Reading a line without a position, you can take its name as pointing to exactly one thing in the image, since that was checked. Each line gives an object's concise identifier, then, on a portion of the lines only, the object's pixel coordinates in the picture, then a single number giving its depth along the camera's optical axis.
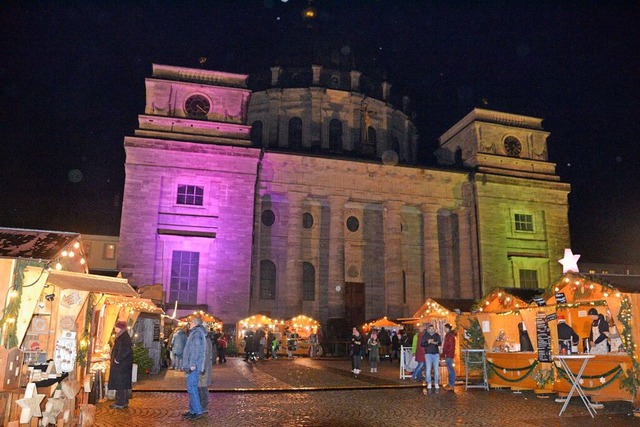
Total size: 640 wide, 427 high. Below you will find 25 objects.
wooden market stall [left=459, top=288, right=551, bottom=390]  14.13
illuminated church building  31.48
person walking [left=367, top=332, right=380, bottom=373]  20.96
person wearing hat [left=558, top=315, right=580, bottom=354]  12.88
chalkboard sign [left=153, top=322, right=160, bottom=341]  19.48
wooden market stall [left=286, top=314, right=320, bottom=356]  31.83
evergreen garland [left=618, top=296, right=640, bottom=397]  10.82
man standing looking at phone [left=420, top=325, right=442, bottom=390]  14.62
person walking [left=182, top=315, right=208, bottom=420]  9.73
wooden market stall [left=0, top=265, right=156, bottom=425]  7.70
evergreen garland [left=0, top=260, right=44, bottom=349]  8.03
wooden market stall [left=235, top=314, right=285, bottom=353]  29.67
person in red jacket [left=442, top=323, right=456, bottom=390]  14.82
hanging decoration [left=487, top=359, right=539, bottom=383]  13.91
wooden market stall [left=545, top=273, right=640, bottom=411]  11.03
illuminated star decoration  14.36
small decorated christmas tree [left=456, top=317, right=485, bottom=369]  17.22
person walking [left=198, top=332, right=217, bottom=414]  10.00
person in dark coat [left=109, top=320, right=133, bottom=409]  10.78
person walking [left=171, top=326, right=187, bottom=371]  14.18
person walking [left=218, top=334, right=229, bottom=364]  24.46
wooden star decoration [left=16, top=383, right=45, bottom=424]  7.33
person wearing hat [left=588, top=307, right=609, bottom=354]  12.13
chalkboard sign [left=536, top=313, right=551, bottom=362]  12.99
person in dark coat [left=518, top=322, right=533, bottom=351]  14.66
